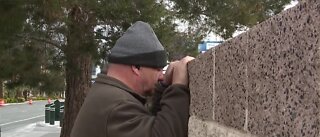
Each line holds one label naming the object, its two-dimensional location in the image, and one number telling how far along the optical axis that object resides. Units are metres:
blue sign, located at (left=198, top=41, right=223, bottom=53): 10.97
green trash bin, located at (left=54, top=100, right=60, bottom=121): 24.66
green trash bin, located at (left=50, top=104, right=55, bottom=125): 25.92
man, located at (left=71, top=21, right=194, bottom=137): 1.90
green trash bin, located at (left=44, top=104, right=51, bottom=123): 26.56
